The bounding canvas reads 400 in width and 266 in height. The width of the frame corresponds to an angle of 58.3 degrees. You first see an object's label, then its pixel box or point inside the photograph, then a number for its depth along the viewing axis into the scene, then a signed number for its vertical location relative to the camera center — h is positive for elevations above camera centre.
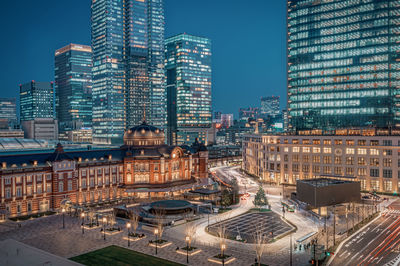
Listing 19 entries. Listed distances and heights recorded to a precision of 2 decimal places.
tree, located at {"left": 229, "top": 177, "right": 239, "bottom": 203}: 105.91 -18.33
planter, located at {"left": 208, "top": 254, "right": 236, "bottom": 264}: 58.31 -21.43
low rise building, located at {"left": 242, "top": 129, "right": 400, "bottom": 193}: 120.38 -11.03
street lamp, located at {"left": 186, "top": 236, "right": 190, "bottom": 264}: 58.15 -20.48
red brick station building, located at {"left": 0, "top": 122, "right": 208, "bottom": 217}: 91.06 -13.00
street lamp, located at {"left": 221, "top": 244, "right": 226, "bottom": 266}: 54.44 -20.30
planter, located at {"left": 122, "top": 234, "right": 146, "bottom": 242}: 70.25 -21.30
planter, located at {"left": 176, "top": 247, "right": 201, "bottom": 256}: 62.29 -21.46
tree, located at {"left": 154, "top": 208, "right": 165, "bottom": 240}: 68.64 -19.74
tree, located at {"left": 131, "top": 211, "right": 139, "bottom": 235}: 72.38 -19.24
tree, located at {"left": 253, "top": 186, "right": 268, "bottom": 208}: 95.19 -18.88
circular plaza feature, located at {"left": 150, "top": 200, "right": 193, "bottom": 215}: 86.56 -18.86
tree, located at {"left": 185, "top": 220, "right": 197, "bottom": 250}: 66.29 -20.90
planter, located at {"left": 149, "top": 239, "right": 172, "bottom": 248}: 66.44 -21.40
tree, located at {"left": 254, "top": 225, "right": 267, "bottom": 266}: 55.06 -19.54
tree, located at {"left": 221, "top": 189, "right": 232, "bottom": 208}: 97.62 -19.13
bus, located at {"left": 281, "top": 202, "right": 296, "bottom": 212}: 95.22 -21.48
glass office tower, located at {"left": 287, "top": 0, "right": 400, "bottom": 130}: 154.12 +29.13
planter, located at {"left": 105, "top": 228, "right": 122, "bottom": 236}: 73.69 -21.11
